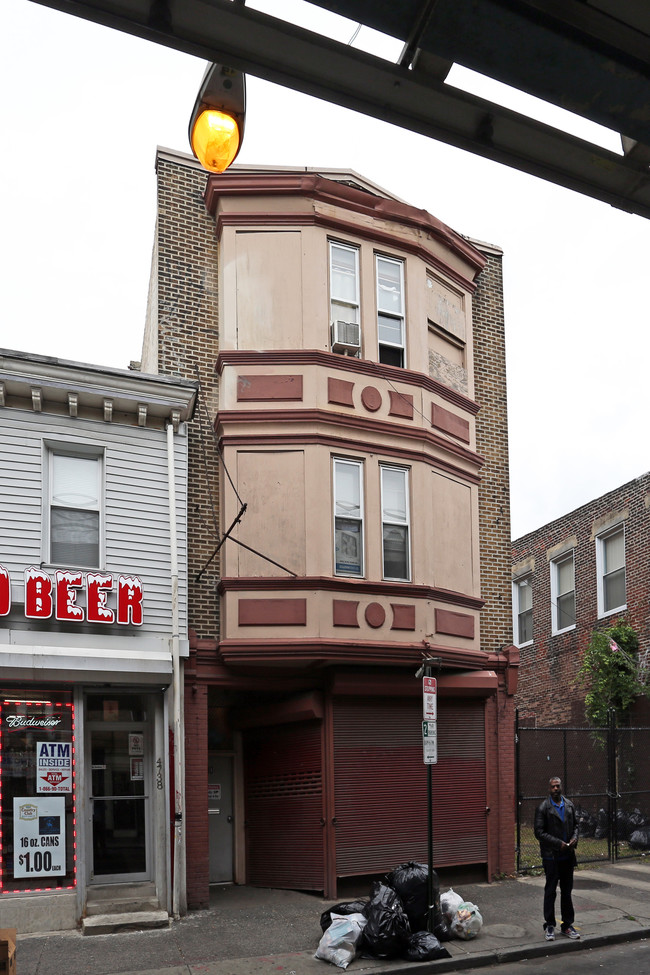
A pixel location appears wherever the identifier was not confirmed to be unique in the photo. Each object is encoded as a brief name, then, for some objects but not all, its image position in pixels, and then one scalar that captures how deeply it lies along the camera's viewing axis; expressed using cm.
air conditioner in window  1533
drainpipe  1320
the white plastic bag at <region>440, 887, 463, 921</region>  1184
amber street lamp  383
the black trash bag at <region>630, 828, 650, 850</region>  1880
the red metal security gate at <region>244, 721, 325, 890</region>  1477
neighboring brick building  2266
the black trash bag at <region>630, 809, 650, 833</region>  1967
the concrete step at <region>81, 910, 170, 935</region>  1220
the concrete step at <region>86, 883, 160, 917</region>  1272
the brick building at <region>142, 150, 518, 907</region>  1453
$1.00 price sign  1238
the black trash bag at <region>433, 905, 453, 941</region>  1159
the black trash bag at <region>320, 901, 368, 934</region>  1159
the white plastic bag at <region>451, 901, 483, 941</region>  1167
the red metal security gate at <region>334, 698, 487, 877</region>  1466
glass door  1315
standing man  1188
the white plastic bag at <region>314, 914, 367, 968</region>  1078
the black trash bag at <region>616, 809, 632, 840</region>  1980
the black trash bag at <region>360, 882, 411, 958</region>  1092
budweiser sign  1268
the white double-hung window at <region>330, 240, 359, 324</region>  1576
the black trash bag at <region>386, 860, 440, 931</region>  1152
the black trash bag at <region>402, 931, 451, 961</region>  1091
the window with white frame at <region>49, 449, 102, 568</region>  1355
